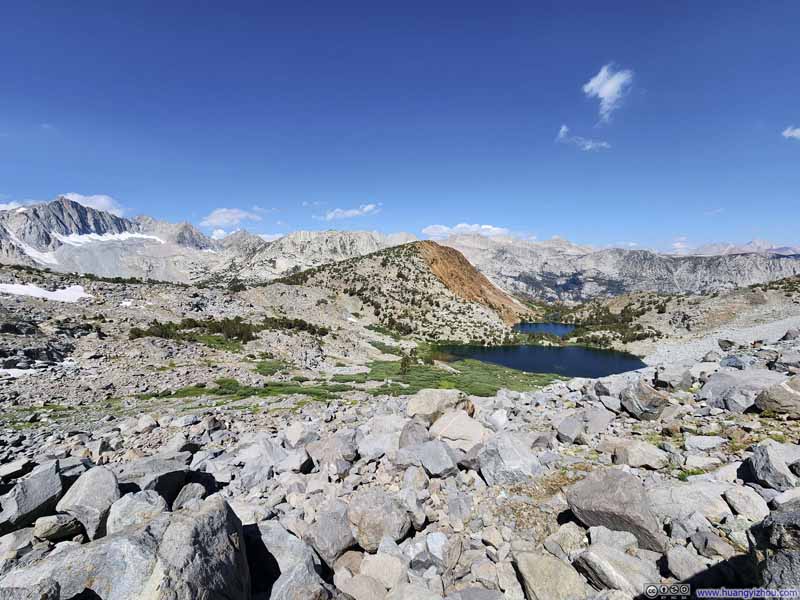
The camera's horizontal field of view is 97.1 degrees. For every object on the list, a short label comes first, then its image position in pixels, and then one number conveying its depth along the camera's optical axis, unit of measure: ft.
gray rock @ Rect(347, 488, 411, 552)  21.93
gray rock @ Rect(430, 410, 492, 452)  33.78
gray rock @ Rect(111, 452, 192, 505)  24.10
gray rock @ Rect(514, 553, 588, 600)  16.61
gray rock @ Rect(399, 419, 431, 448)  33.40
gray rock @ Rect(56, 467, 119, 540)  20.40
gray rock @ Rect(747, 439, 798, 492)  20.44
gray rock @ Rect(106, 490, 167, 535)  19.56
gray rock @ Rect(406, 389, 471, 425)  41.34
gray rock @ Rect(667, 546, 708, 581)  16.01
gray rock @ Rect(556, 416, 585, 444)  33.01
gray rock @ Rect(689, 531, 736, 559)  16.53
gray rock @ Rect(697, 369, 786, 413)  34.14
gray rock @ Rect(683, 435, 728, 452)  27.68
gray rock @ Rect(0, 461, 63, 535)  20.56
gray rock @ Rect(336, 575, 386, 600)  18.58
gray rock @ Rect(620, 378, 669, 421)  36.24
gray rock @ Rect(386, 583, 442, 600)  17.37
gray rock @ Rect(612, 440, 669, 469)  26.07
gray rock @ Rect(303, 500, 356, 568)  21.30
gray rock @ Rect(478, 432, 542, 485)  26.91
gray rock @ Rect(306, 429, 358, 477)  31.19
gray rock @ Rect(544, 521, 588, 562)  19.38
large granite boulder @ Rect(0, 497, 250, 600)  13.92
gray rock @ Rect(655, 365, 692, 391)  43.42
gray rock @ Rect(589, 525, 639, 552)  18.76
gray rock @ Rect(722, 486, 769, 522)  18.90
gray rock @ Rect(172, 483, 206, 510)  24.90
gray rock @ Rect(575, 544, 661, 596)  16.11
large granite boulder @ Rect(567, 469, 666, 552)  18.54
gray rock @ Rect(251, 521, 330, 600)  17.31
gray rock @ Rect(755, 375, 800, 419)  30.25
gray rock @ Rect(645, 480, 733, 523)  19.53
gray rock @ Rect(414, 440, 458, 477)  28.53
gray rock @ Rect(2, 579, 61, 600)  11.91
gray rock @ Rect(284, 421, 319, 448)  39.77
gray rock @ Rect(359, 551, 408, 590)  19.39
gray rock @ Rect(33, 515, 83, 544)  19.86
